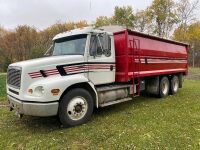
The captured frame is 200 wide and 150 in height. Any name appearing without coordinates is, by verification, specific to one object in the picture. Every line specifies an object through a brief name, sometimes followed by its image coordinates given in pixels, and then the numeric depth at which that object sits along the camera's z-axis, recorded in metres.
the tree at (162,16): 26.31
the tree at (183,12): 27.89
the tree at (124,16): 27.21
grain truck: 4.12
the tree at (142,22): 27.54
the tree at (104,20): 29.33
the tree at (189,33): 27.33
